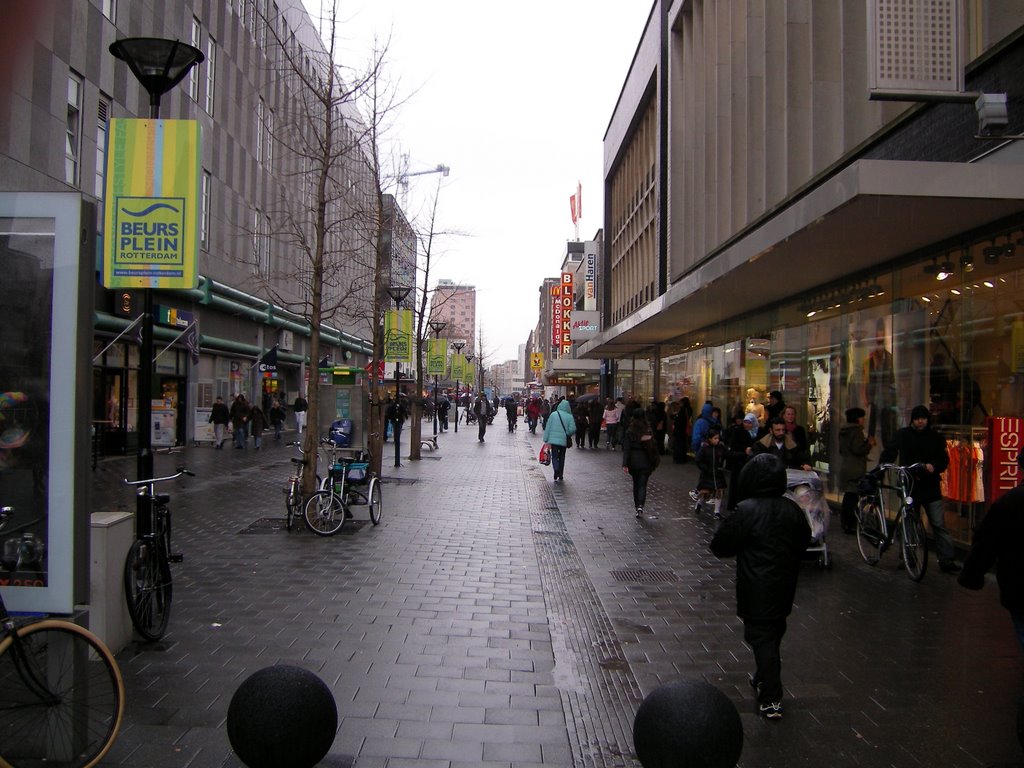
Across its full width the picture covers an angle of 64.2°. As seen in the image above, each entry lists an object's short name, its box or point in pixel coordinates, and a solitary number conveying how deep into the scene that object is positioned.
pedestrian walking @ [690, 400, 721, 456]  13.19
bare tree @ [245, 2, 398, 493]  11.65
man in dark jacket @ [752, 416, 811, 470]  9.55
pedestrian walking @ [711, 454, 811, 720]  4.63
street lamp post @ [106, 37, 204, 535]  6.31
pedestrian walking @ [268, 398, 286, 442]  28.84
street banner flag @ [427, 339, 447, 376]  30.41
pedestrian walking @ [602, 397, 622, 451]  27.67
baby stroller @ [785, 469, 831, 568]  8.54
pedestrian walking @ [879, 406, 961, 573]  8.21
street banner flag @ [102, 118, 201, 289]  6.37
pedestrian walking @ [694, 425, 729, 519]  11.95
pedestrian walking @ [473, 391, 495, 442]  32.59
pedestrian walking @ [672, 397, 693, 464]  21.33
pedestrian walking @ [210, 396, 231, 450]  24.09
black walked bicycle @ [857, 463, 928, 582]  7.90
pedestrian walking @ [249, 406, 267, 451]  24.72
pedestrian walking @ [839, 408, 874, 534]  10.37
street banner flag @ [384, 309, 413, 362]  19.86
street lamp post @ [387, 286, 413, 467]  19.36
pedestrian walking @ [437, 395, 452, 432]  42.25
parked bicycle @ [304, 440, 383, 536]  10.09
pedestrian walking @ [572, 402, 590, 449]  28.94
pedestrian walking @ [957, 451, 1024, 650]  4.25
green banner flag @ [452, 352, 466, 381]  43.12
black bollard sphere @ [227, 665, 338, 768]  3.38
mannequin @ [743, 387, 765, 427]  14.28
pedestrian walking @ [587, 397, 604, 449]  27.42
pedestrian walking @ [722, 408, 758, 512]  10.64
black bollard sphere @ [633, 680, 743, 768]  3.20
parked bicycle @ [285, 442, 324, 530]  10.50
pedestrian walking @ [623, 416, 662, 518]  12.22
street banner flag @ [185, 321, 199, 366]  22.58
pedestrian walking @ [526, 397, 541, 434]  41.22
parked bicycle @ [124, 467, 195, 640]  5.51
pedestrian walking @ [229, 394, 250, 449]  24.41
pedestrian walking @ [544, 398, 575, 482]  16.42
